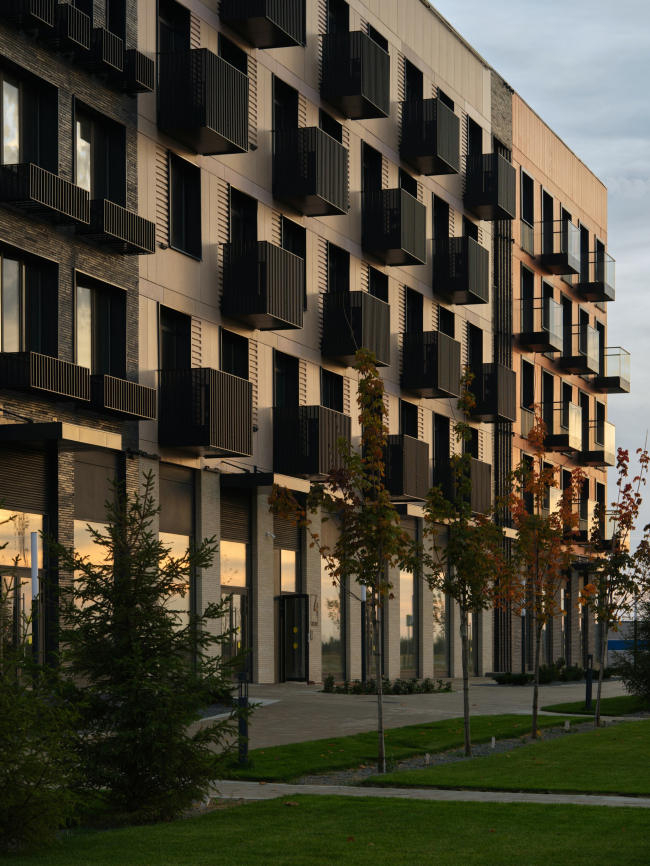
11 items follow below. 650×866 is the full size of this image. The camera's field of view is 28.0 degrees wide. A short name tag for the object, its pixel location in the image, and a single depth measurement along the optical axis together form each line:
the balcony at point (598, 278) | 59.75
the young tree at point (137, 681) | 12.22
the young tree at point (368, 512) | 17.38
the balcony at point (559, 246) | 54.31
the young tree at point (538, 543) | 23.08
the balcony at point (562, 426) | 52.97
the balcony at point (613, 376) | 61.12
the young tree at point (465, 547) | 19.48
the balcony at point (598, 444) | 59.03
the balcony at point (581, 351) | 56.41
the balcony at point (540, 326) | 51.53
